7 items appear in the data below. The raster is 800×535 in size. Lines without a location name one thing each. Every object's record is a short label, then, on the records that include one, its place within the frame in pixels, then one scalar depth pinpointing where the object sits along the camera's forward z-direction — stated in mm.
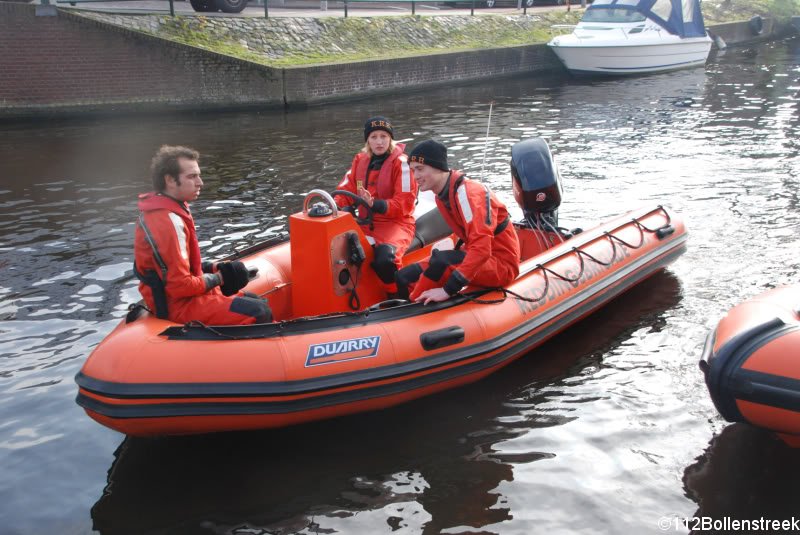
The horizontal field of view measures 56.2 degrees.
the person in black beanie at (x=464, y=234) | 5105
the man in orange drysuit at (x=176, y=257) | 4461
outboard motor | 7055
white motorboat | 20500
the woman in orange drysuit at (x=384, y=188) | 6121
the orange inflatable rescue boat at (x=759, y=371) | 4133
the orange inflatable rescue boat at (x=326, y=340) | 4398
